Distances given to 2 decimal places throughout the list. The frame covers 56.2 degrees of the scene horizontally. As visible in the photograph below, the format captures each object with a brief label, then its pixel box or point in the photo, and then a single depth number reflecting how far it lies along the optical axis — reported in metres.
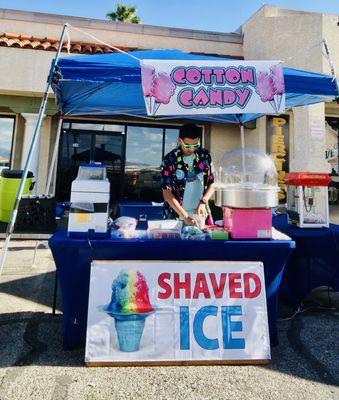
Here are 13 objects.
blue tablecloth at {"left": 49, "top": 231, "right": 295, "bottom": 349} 2.51
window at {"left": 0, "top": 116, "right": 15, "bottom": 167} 9.57
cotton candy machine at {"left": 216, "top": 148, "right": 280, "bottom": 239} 2.66
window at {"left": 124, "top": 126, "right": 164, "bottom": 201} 9.94
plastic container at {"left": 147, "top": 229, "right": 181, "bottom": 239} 2.69
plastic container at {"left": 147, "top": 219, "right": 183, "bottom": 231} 2.77
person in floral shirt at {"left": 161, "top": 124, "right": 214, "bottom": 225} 3.32
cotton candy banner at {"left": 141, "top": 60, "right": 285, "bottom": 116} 2.97
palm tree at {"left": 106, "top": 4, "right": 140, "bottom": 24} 22.41
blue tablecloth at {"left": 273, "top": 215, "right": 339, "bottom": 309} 3.33
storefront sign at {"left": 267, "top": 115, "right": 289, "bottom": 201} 9.59
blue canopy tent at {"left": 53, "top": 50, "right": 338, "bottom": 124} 2.98
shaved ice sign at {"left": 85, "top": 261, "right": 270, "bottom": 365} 2.41
